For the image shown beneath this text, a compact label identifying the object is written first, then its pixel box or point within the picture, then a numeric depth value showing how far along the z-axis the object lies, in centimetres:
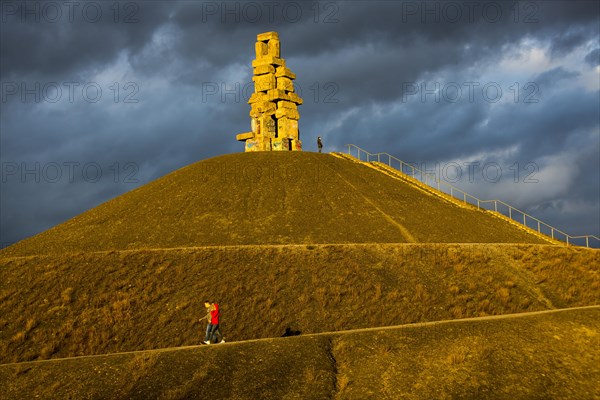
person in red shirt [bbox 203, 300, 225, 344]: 2642
